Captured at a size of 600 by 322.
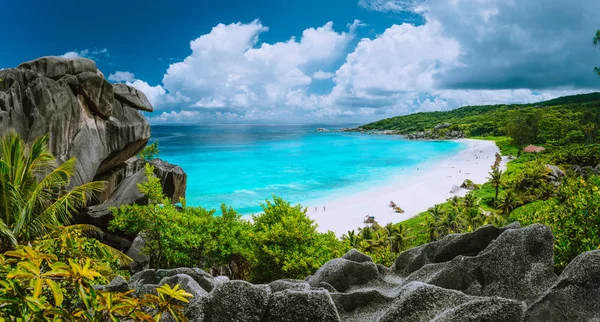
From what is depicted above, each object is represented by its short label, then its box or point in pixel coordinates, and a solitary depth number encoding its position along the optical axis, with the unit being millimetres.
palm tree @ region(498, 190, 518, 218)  37250
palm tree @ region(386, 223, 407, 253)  27909
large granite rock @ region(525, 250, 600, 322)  4673
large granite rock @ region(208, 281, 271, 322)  4703
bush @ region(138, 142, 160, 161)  40394
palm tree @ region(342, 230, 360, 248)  26562
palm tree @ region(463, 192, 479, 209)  36594
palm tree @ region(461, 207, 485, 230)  29025
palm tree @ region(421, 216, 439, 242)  29623
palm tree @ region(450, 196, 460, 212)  35453
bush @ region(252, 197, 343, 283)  14555
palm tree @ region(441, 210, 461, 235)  28950
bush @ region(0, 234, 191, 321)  2561
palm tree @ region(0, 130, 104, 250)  10109
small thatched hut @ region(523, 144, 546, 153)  73869
